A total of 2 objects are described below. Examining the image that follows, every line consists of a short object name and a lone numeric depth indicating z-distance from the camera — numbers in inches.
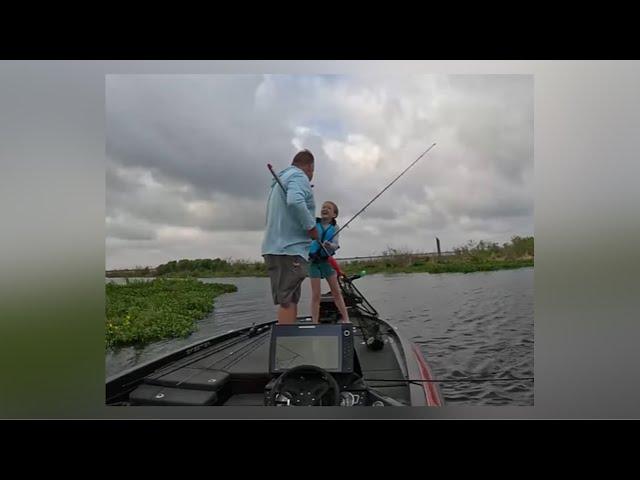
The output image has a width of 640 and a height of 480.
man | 162.4
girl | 163.5
